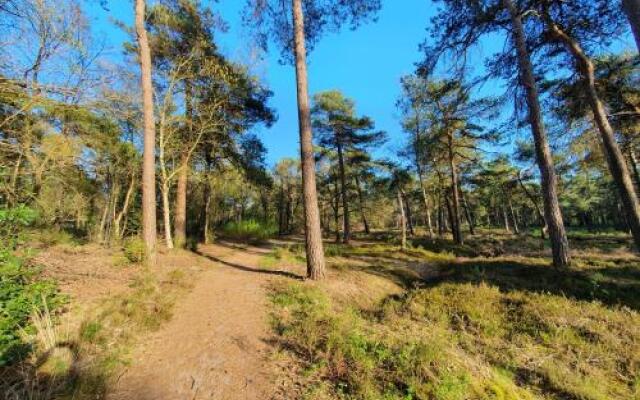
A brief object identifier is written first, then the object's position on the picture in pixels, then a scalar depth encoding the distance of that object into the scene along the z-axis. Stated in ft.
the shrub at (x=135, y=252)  25.58
